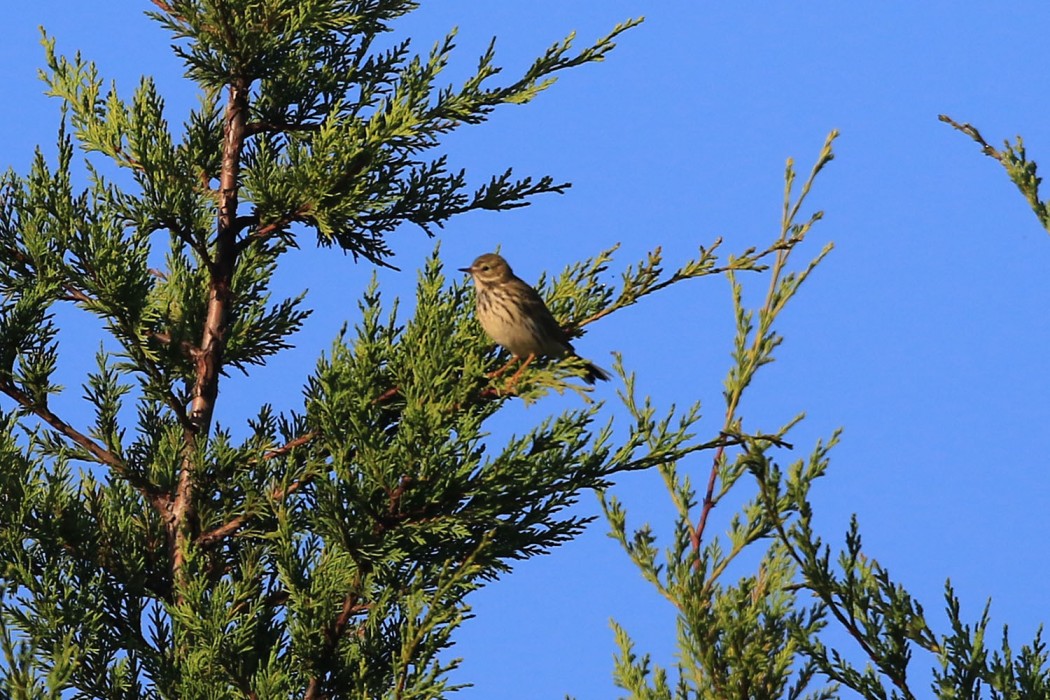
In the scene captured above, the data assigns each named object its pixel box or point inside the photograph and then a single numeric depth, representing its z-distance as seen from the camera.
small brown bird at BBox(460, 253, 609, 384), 15.84
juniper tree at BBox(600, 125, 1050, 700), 12.37
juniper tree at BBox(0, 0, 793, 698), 12.74
